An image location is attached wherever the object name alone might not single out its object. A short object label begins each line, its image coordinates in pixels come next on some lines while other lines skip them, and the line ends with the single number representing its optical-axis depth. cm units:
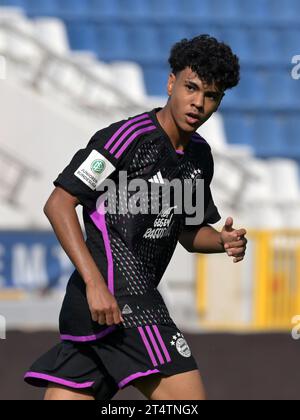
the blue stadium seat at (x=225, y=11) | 1330
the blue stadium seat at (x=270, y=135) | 1277
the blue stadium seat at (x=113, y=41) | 1305
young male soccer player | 390
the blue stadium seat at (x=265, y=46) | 1334
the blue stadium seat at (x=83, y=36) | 1317
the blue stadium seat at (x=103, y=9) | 1324
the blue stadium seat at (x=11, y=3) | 1291
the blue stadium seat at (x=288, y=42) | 1325
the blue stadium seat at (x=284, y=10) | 1338
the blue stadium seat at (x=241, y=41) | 1332
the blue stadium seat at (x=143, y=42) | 1312
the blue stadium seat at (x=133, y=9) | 1329
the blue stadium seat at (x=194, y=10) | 1323
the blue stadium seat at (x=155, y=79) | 1295
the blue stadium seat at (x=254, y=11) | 1343
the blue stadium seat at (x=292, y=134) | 1277
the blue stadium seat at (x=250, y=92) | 1304
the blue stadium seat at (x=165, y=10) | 1332
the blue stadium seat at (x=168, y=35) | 1315
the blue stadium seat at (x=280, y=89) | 1309
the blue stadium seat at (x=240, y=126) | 1284
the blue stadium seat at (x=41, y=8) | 1298
